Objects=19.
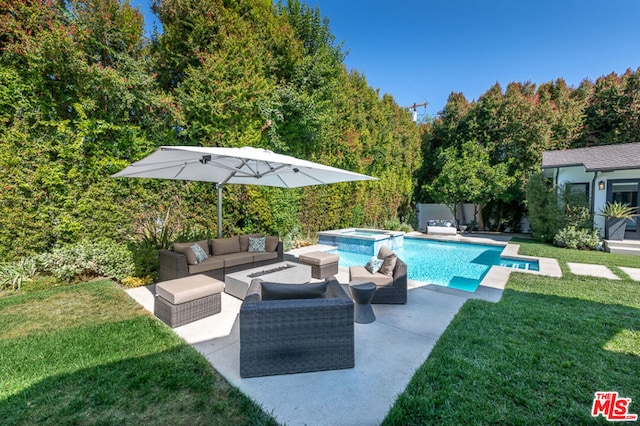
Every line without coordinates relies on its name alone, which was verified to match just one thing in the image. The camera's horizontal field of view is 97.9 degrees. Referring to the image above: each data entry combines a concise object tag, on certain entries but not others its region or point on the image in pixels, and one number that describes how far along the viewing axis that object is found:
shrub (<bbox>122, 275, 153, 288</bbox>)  6.10
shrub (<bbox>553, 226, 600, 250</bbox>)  10.34
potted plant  10.11
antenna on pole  26.59
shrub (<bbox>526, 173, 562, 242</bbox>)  11.55
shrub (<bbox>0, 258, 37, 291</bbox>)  5.38
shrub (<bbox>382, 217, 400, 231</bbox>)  16.50
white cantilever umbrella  4.45
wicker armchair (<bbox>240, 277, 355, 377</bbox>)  2.87
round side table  4.11
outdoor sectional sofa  5.74
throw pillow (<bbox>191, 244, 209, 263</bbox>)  6.02
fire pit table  5.18
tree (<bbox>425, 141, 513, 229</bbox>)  15.34
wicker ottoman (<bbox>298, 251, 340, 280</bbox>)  6.64
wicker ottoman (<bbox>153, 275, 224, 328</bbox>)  4.07
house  10.66
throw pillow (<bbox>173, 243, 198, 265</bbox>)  5.83
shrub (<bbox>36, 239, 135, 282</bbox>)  5.82
